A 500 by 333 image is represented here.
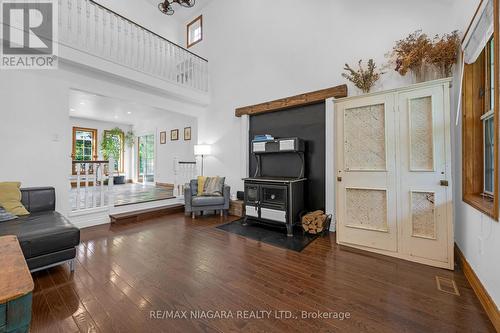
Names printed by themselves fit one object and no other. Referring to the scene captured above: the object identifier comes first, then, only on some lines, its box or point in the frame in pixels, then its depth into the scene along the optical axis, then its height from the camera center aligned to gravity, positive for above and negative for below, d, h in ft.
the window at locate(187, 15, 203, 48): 20.15 +13.53
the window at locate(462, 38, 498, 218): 6.70 +1.23
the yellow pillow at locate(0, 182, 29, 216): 8.68 -1.25
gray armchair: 14.58 -2.34
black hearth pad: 9.86 -3.55
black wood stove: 11.20 -1.53
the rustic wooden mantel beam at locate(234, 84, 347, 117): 11.44 +4.11
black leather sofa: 6.68 -2.28
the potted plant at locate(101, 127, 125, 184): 29.94 +3.38
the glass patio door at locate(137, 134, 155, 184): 29.45 +1.30
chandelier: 13.82 +10.92
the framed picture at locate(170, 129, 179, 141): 25.56 +4.11
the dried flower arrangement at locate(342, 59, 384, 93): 10.09 +4.38
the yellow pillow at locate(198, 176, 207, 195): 15.79 -1.22
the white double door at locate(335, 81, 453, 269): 7.61 -0.28
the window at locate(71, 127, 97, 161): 28.44 +3.47
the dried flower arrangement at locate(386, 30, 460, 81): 8.11 +4.54
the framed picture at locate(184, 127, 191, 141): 24.09 +3.99
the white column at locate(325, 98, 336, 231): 11.61 +0.51
